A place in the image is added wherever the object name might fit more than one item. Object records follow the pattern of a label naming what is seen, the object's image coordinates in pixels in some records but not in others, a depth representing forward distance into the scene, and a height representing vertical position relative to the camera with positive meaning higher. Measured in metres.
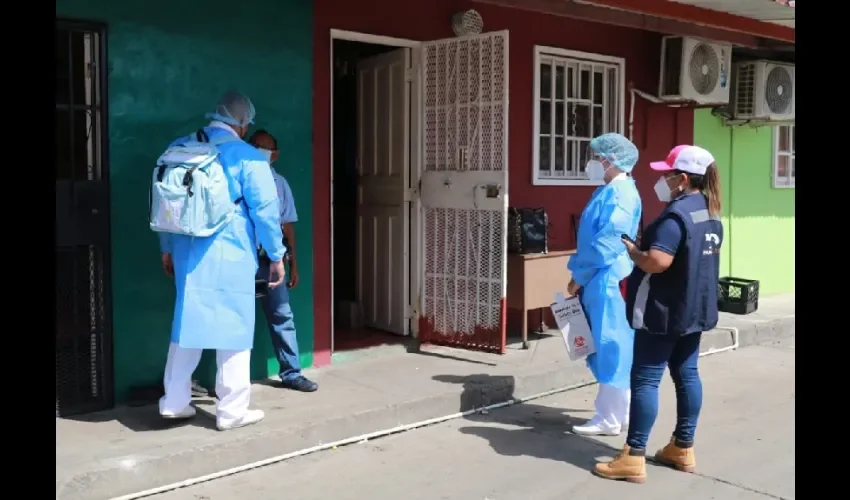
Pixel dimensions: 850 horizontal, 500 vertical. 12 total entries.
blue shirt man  5.57 -0.74
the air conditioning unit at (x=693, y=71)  8.46 +1.37
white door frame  6.95 +0.15
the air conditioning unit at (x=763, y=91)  9.40 +1.29
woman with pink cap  4.21 -0.45
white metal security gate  6.47 +0.12
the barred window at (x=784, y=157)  10.62 +0.62
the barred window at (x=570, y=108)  7.77 +0.93
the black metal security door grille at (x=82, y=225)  4.91 -0.13
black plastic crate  9.10 -0.97
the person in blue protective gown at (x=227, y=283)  4.57 -0.43
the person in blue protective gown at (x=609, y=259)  4.86 -0.31
